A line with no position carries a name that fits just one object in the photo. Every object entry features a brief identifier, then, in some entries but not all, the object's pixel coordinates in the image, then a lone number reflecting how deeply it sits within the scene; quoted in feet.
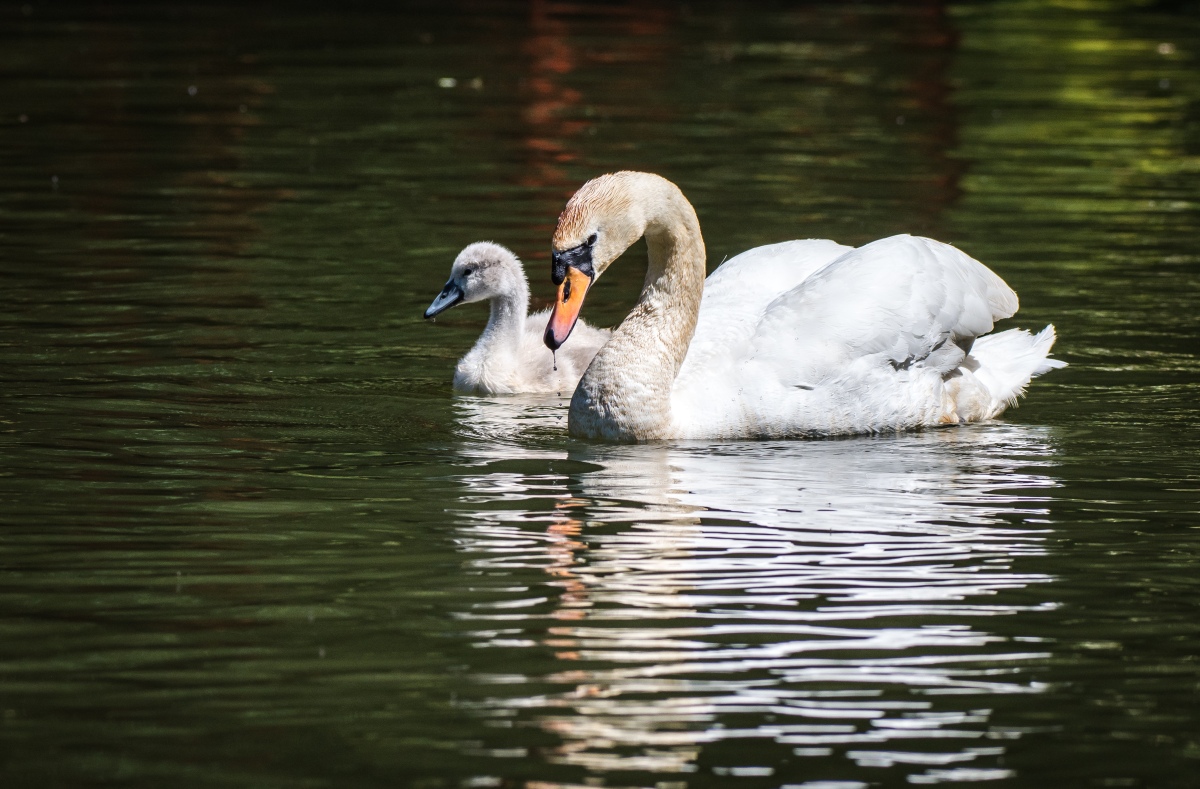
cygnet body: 67.77
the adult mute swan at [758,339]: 56.34
